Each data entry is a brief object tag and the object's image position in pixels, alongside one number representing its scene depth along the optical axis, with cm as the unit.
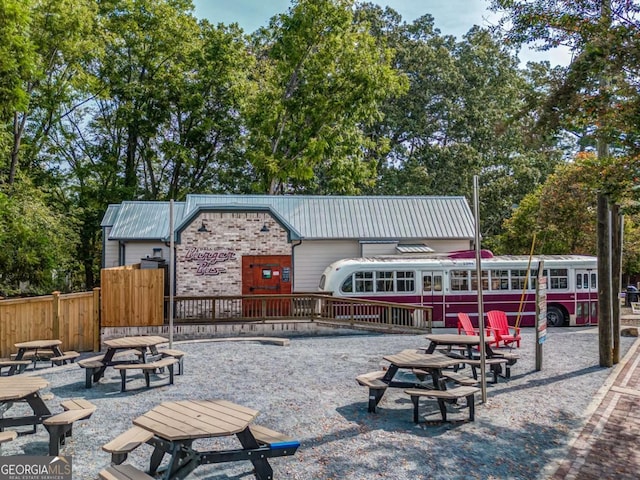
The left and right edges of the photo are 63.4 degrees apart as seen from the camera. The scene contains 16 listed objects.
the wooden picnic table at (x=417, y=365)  826
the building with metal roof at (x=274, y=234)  1794
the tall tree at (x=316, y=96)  2922
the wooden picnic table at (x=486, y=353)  1008
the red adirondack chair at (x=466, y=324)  1280
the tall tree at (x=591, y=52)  761
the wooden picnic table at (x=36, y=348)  1114
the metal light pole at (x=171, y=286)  1104
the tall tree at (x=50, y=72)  2216
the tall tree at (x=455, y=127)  3459
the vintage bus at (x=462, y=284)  1817
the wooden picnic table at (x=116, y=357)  941
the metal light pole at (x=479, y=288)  795
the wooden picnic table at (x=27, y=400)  643
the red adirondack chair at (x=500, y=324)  1329
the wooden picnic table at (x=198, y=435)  507
